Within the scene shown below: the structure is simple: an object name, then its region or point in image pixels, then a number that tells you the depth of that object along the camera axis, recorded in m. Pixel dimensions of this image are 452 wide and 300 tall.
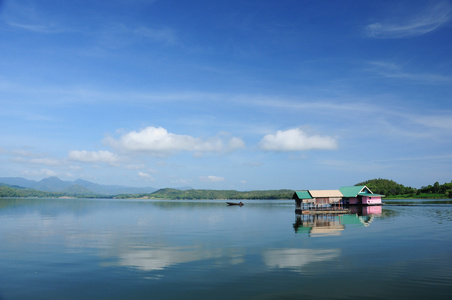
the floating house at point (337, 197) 81.12
